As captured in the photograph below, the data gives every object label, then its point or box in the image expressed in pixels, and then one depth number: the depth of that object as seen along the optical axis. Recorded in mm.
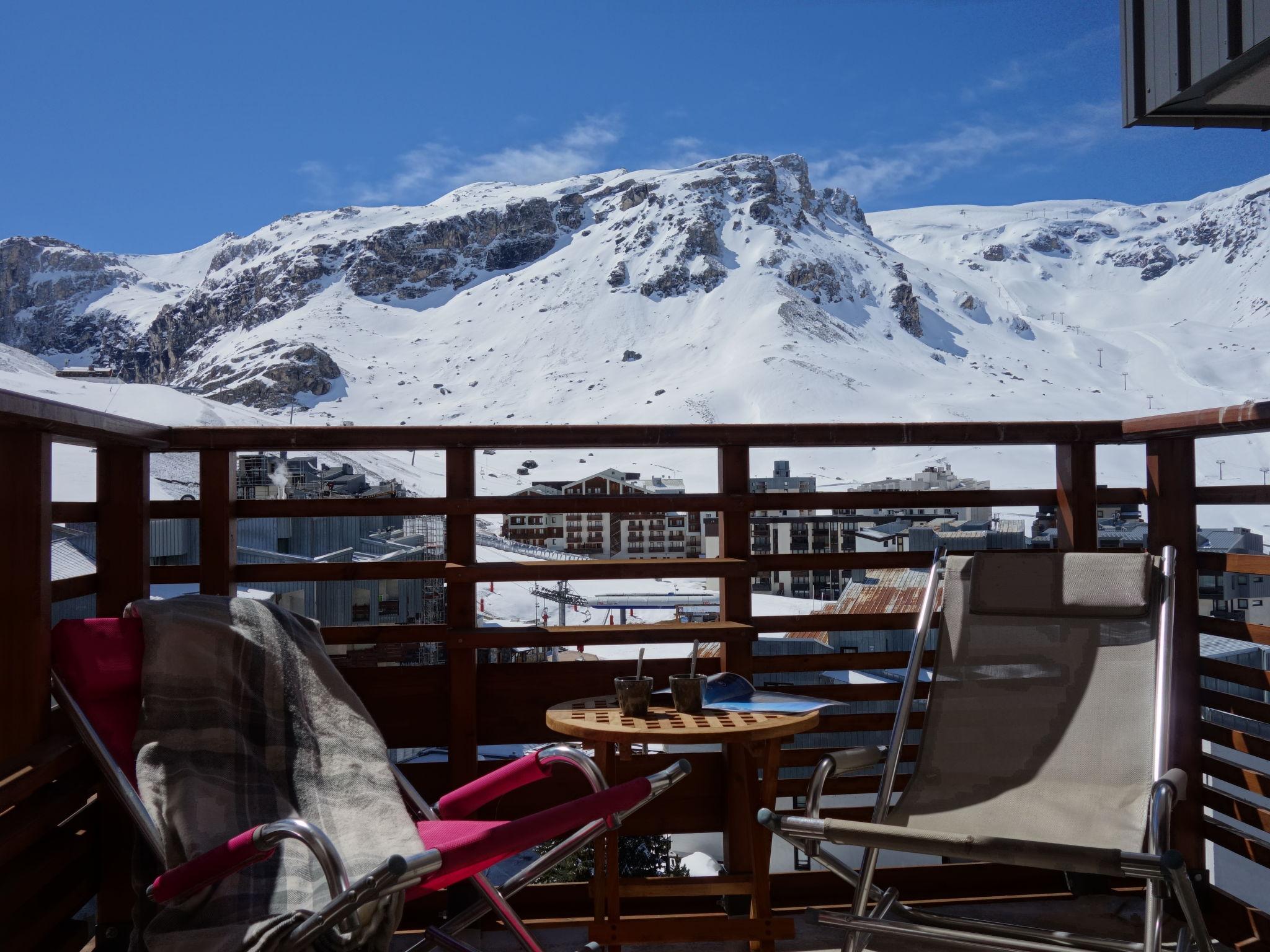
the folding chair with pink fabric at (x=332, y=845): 1257
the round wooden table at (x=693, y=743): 1710
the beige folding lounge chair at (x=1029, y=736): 1567
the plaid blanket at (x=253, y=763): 1357
